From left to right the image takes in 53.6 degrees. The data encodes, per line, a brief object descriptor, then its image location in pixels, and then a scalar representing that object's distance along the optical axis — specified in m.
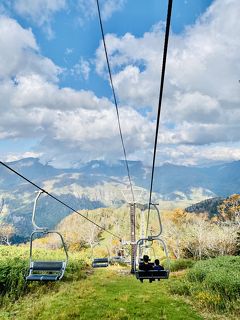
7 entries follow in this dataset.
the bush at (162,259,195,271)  34.83
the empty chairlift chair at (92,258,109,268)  18.12
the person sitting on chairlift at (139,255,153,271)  9.73
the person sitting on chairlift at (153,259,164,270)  9.85
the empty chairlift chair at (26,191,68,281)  8.23
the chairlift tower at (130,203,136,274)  21.16
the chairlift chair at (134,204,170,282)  9.62
